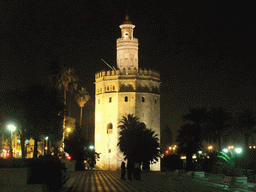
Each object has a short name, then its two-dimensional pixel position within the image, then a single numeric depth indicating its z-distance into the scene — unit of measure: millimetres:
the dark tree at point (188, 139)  59594
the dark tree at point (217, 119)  62469
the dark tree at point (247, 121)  67438
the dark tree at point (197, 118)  59781
